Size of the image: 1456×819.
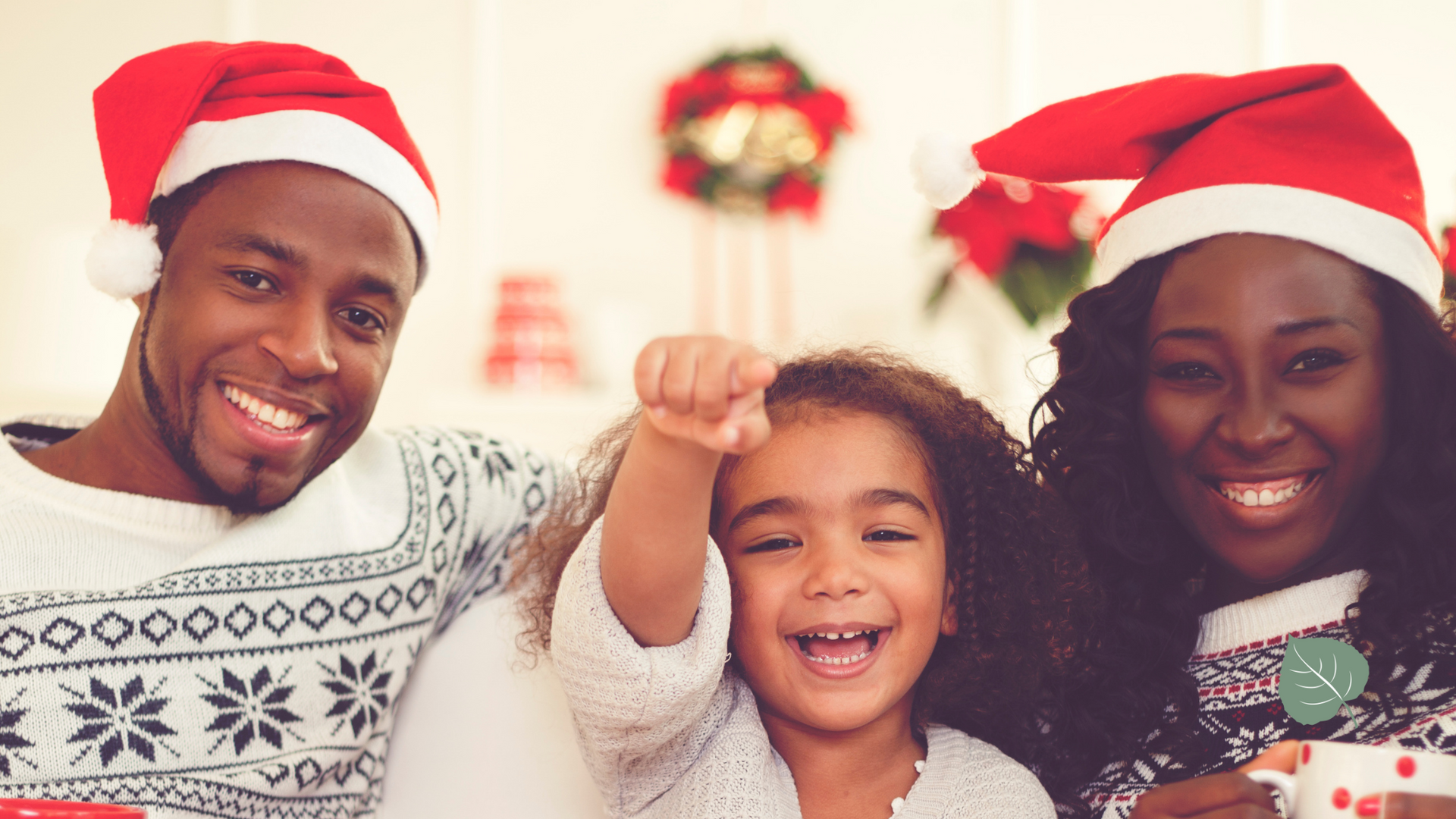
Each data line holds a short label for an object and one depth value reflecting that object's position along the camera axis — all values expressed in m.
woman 1.04
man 1.14
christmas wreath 3.71
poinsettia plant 2.68
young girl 0.88
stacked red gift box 3.56
